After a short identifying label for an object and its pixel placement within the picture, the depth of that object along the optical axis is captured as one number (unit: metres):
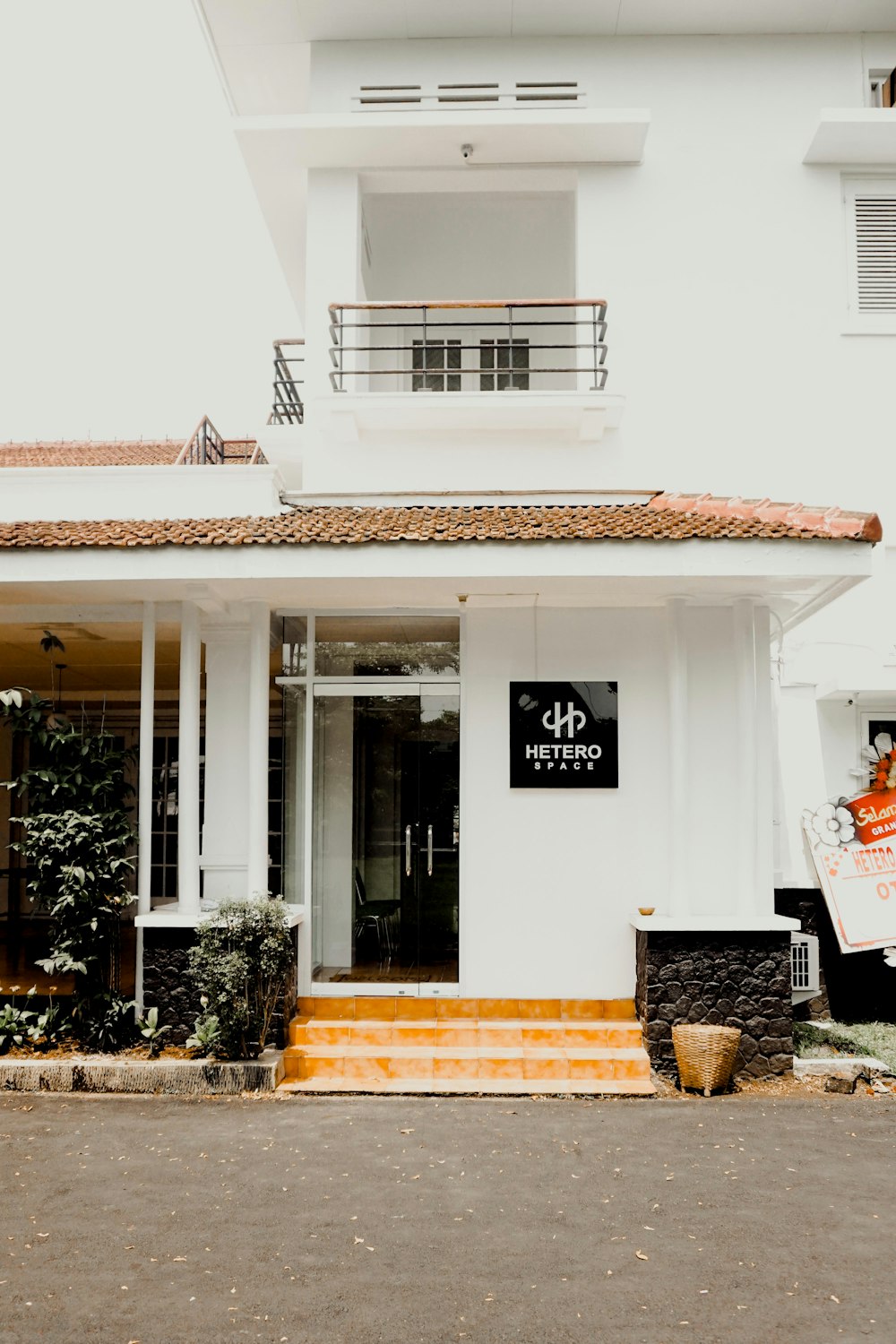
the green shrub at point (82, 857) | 8.71
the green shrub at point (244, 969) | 8.24
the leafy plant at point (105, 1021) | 8.67
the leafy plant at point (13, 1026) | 8.74
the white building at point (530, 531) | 8.69
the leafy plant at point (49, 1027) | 8.75
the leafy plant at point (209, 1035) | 8.30
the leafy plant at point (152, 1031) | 8.52
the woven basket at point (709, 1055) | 8.16
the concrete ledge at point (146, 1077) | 8.20
